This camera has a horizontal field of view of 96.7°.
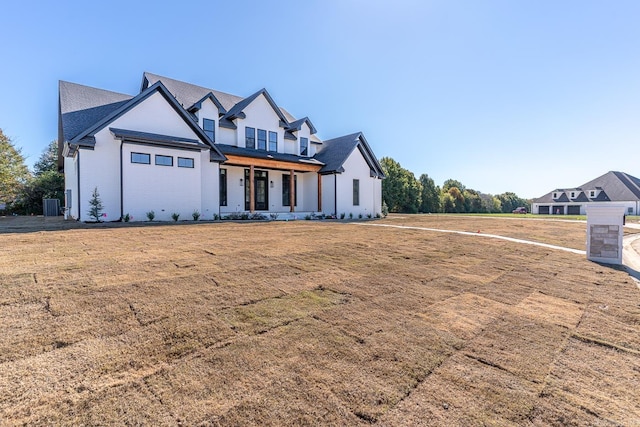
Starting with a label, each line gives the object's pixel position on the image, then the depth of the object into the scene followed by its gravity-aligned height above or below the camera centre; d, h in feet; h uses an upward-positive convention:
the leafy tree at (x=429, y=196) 195.46 +8.26
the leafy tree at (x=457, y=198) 228.02 +7.66
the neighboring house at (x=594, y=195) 157.79 +6.79
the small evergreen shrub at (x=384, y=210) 86.28 -0.57
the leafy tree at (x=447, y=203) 209.15 +3.52
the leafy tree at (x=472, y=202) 237.86 +4.60
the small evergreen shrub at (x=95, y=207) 41.45 +0.52
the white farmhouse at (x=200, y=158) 43.29 +9.60
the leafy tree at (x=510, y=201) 326.87 +7.12
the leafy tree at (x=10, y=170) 75.36 +11.35
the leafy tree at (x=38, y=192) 81.00 +5.54
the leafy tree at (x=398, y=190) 164.35 +10.88
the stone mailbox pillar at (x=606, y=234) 23.40 -2.35
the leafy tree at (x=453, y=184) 288.59 +24.20
